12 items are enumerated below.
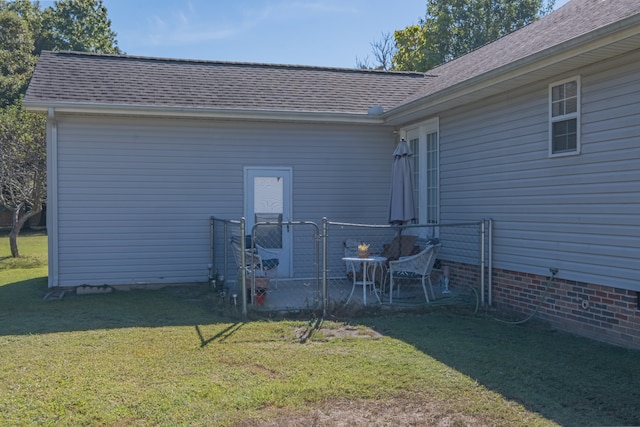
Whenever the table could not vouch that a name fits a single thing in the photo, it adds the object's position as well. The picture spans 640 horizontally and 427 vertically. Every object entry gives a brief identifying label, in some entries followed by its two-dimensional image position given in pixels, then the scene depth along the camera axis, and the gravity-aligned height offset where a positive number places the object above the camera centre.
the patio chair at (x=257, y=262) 7.13 -0.82
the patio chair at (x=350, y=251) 9.39 -0.77
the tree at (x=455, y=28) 29.06 +9.81
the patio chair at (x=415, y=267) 7.49 -0.83
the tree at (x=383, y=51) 34.66 +9.94
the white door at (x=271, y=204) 9.96 +0.05
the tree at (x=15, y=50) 25.55 +7.44
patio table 7.50 -0.80
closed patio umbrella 8.87 +0.27
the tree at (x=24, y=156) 14.02 +1.27
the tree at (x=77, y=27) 33.16 +11.19
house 5.91 +0.84
